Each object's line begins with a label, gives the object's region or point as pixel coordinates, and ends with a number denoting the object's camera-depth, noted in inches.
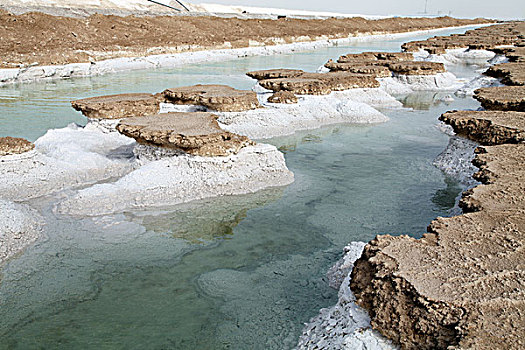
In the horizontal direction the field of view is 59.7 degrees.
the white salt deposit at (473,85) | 526.8
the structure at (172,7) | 2082.3
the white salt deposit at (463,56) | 847.1
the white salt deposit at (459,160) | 261.6
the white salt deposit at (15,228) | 185.8
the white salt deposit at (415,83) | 568.1
